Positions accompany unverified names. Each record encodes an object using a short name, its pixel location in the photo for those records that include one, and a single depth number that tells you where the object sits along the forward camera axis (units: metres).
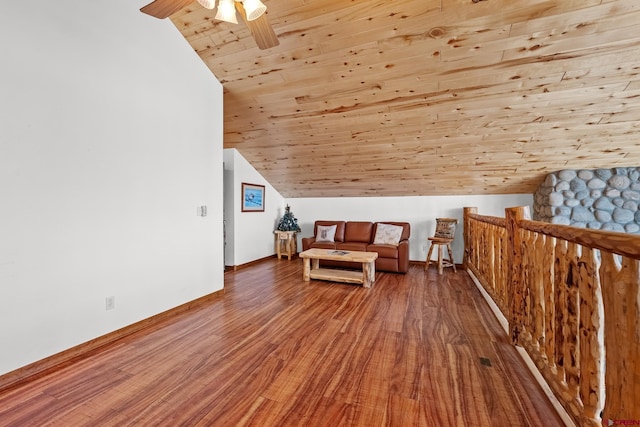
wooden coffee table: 3.74
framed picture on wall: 5.02
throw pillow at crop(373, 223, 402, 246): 4.78
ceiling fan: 1.72
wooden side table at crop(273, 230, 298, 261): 5.66
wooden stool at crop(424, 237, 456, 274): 4.41
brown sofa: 4.51
